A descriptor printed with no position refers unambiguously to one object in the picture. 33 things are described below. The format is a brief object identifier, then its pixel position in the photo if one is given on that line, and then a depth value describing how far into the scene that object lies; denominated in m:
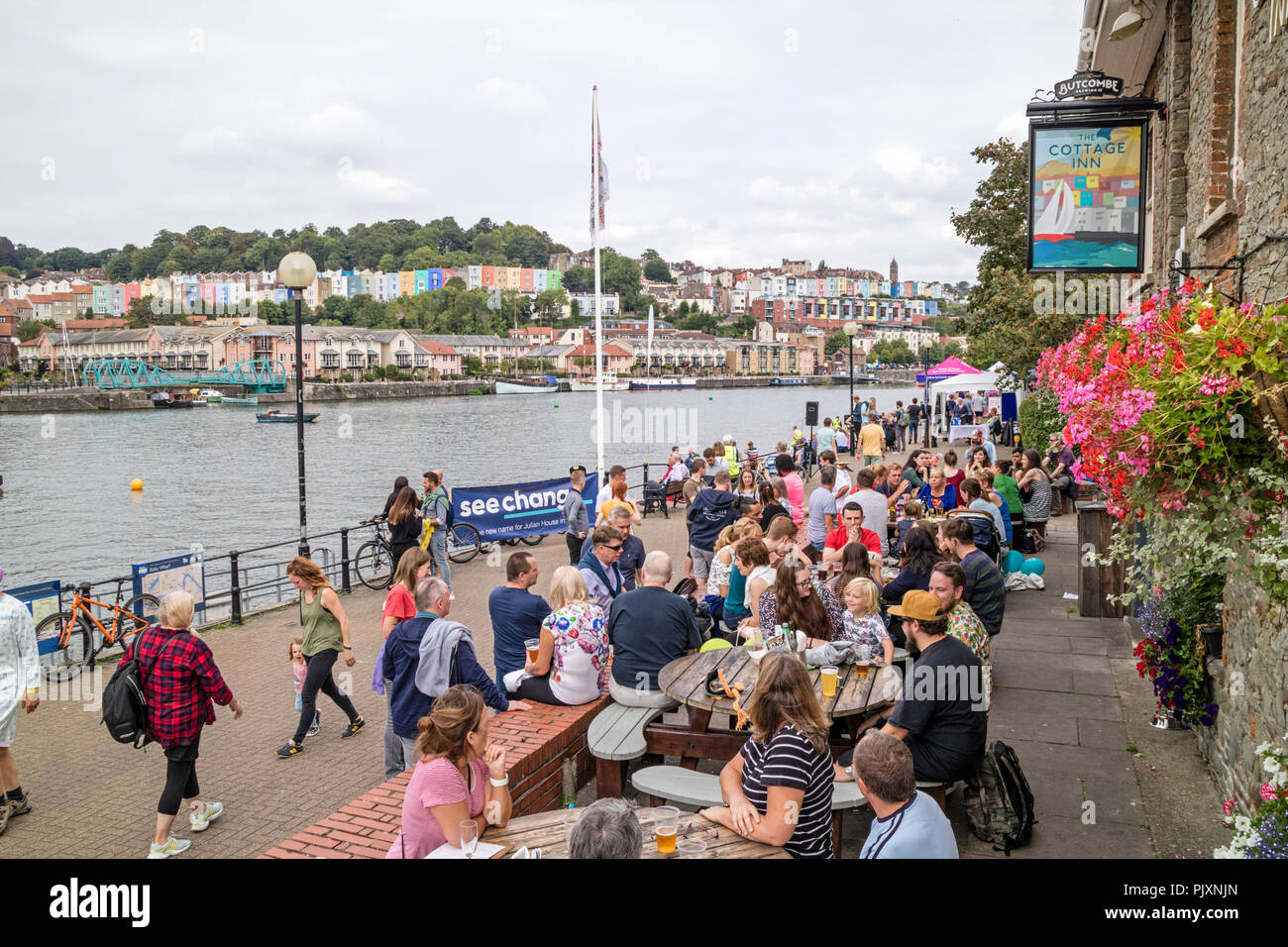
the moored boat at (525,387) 142.38
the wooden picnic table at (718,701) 5.11
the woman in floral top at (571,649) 5.75
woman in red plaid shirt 5.46
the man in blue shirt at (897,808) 3.33
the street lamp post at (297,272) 11.26
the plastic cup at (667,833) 3.59
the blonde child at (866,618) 5.83
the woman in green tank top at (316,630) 6.98
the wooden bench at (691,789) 4.51
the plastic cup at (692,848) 3.64
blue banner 16.61
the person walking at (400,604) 5.93
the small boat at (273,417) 88.45
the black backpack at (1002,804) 5.01
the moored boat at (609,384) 145.95
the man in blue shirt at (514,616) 6.18
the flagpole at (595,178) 13.77
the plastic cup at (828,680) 5.22
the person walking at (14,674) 5.80
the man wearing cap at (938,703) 4.62
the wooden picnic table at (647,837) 3.75
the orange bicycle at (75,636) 9.95
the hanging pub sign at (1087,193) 8.34
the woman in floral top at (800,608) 5.92
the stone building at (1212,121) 4.84
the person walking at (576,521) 12.07
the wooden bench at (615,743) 5.12
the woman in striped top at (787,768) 3.85
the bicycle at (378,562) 13.91
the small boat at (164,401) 110.00
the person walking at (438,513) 11.94
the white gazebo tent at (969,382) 29.41
